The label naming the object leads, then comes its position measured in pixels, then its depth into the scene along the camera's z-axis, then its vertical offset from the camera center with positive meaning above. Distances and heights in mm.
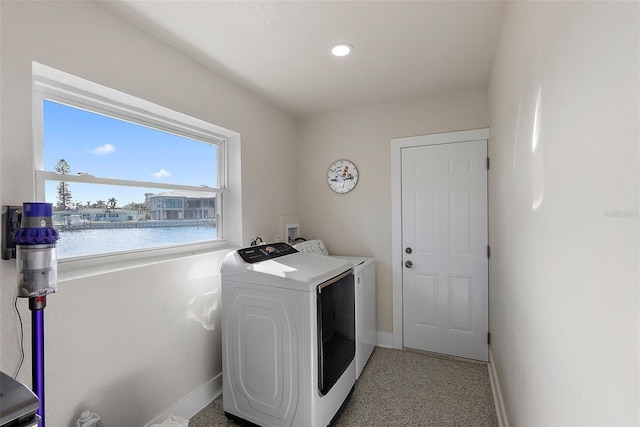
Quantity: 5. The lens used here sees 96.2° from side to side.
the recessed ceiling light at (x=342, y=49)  1873 +1081
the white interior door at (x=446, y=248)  2582 -363
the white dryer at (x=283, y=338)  1638 -775
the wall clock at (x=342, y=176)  3047 +377
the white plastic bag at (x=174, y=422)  1617 -1197
